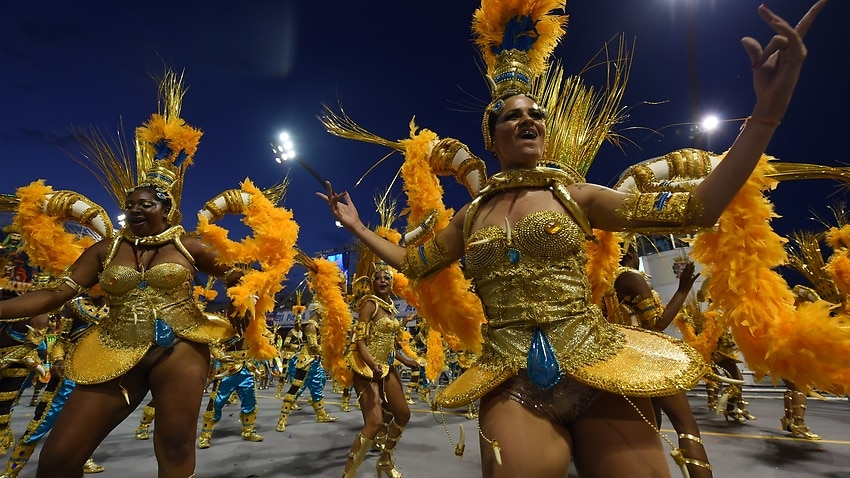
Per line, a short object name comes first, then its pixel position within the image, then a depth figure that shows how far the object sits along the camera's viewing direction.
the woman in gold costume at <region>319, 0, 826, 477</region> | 1.28
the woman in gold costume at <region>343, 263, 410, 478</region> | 4.01
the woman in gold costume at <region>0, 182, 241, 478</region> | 2.42
